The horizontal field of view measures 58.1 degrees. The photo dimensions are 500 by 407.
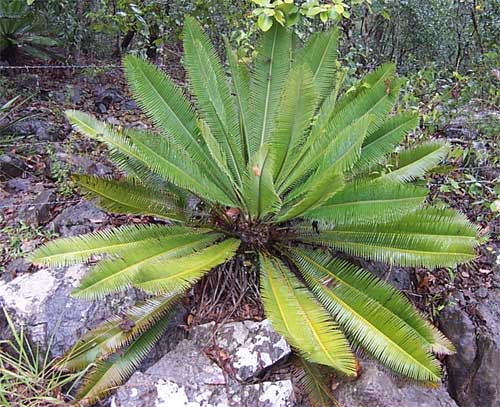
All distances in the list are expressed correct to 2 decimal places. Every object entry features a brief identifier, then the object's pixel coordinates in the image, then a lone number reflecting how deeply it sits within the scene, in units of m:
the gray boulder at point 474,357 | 2.18
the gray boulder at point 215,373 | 1.83
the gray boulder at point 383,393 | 1.90
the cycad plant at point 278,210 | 1.80
